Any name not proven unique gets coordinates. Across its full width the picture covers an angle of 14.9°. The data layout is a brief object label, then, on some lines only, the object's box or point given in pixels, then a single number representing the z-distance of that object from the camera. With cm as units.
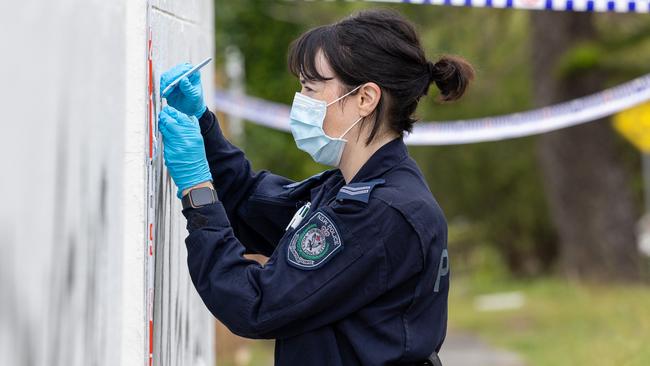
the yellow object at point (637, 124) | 2237
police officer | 545
